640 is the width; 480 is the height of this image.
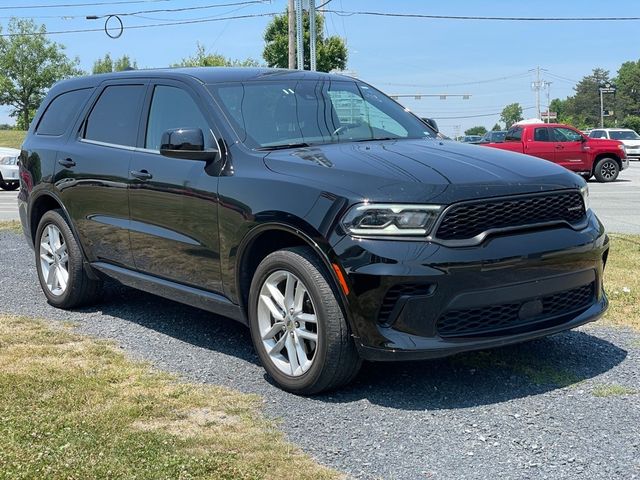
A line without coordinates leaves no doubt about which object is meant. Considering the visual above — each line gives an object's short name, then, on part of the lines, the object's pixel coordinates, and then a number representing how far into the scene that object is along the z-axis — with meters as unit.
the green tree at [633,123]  84.88
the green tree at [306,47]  64.81
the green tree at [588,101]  149.61
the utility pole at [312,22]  30.72
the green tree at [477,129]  168.38
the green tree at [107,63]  94.56
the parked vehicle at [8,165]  21.69
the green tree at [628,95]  133.50
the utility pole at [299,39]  28.56
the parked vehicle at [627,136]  39.59
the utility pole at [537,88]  117.00
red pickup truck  24.20
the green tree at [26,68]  73.56
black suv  4.11
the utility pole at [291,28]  35.31
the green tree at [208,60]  67.62
